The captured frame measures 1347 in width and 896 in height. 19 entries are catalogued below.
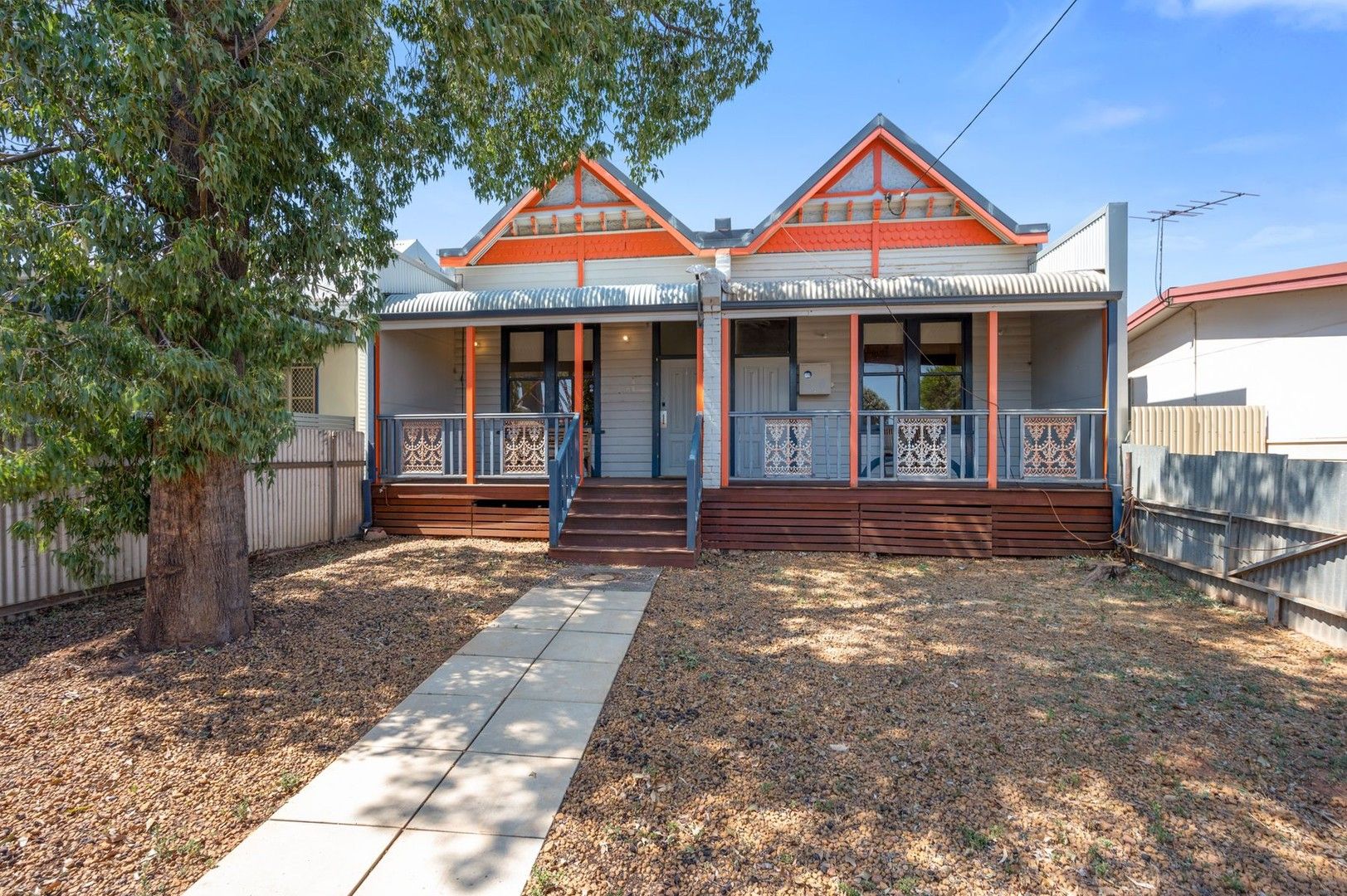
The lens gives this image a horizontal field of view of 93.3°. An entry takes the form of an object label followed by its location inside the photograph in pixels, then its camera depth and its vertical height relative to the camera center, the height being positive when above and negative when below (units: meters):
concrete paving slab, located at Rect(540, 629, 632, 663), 4.71 -1.57
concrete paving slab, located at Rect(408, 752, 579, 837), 2.73 -1.63
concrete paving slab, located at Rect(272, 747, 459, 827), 2.79 -1.62
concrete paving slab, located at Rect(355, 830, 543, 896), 2.34 -1.63
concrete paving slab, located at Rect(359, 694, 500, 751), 3.46 -1.61
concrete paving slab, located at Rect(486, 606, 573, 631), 5.46 -1.55
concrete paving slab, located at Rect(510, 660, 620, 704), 4.07 -1.60
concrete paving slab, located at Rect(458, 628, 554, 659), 4.82 -1.57
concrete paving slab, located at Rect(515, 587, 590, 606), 6.09 -1.52
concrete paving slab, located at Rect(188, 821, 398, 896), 2.35 -1.64
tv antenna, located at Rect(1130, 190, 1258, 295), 10.79 +4.16
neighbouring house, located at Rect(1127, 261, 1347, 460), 8.17 +1.32
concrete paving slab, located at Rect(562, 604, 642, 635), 5.34 -1.55
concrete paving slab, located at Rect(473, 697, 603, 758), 3.39 -1.62
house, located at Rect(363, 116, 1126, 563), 8.20 +1.08
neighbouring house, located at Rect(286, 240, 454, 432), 10.18 +1.04
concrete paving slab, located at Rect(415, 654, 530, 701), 4.14 -1.60
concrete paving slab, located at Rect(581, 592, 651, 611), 5.95 -1.52
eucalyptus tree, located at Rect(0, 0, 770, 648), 3.69 +1.45
